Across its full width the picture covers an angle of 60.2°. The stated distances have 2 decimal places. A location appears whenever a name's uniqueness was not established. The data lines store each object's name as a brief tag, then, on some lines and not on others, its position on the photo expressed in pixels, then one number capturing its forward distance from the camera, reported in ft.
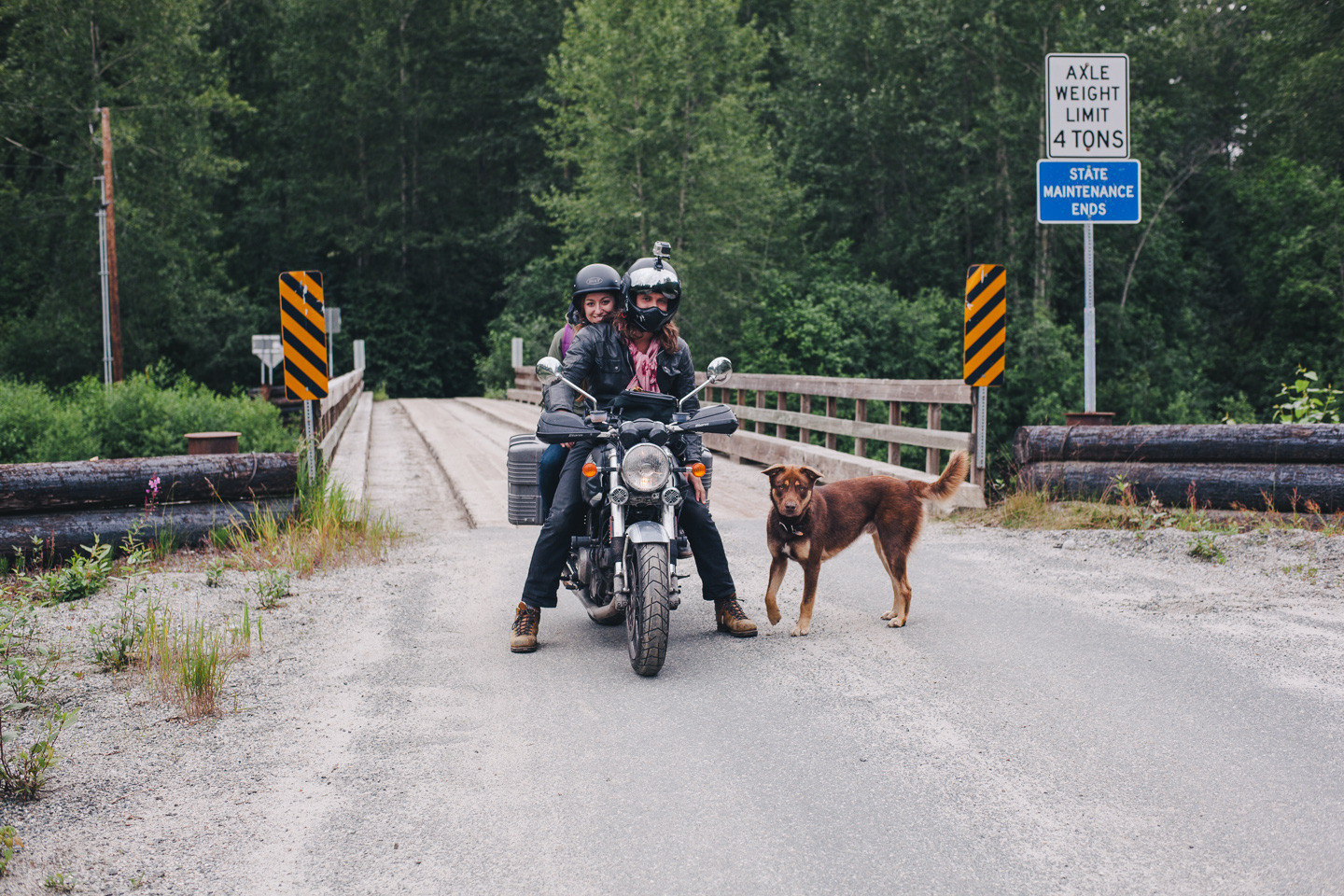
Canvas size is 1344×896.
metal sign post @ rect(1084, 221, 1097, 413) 35.53
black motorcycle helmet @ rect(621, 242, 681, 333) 19.21
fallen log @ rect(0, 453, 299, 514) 26.66
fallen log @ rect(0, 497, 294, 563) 26.32
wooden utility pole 103.35
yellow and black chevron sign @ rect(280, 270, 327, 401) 32.68
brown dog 19.74
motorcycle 17.24
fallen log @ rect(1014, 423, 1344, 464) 29.09
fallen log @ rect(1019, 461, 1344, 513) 28.55
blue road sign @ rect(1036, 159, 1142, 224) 35.76
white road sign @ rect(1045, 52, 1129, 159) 35.73
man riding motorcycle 19.29
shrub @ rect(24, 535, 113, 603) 23.06
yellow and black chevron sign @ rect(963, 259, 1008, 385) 34.24
